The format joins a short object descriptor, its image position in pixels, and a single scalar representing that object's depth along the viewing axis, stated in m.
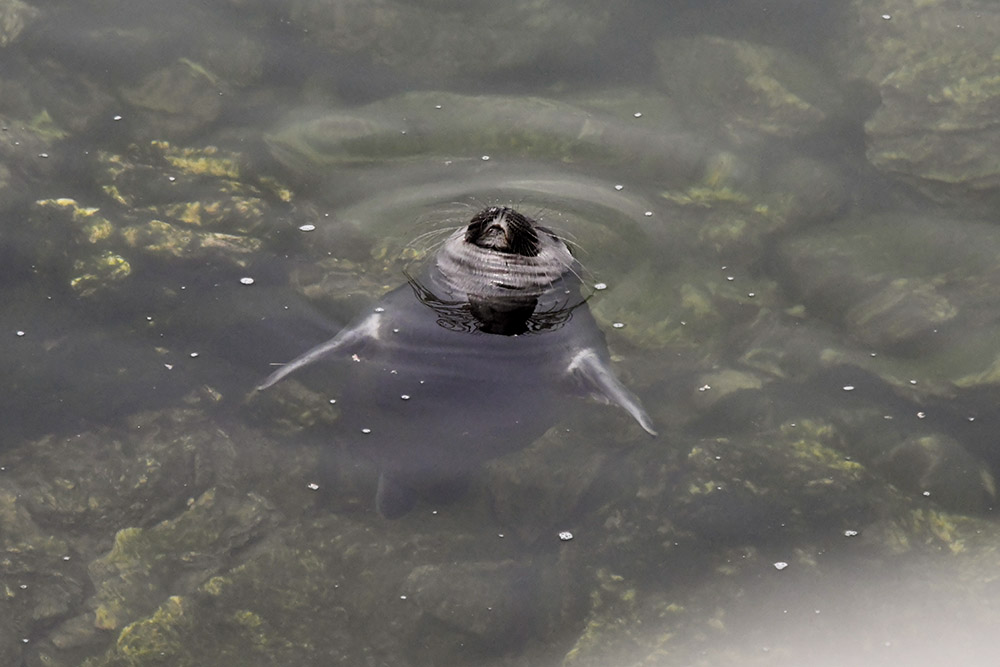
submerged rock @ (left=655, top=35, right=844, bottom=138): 14.62
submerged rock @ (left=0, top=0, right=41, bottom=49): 14.84
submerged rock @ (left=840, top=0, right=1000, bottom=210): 14.16
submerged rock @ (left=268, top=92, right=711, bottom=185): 13.68
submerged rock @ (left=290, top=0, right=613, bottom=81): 15.16
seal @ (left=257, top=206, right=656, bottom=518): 10.37
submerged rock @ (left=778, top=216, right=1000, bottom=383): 11.75
